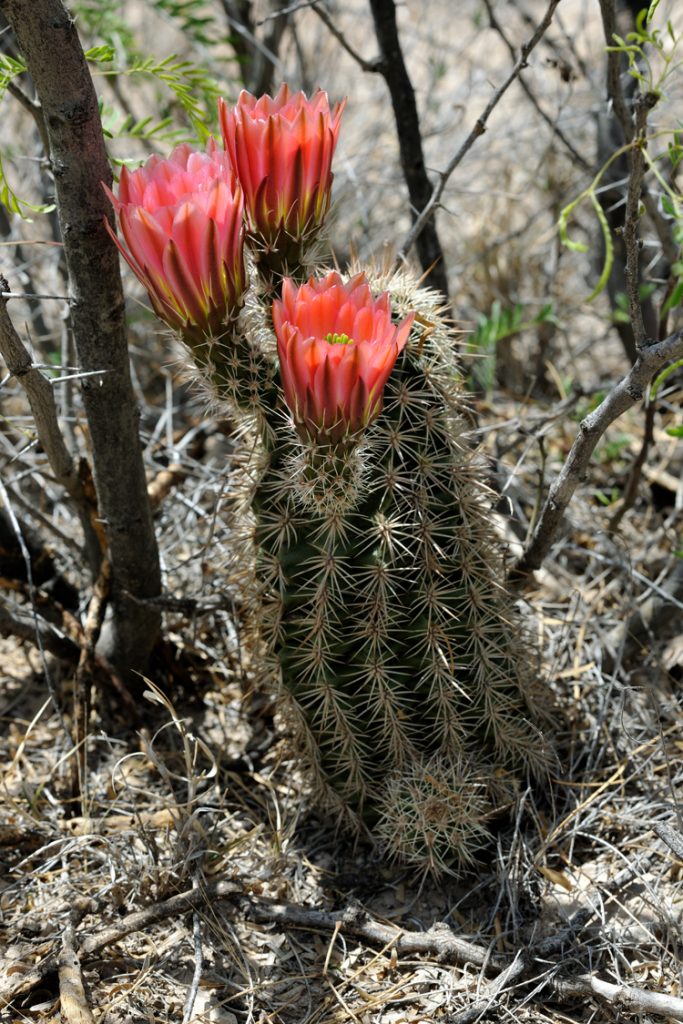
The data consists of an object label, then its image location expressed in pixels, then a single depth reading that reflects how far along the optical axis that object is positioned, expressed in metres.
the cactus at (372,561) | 0.85
